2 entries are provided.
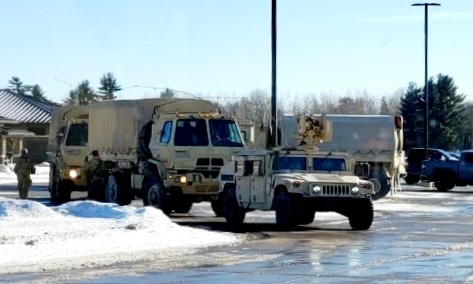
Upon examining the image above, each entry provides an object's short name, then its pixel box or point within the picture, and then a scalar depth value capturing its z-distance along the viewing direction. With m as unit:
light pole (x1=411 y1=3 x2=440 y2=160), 56.53
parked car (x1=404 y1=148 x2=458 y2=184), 54.53
